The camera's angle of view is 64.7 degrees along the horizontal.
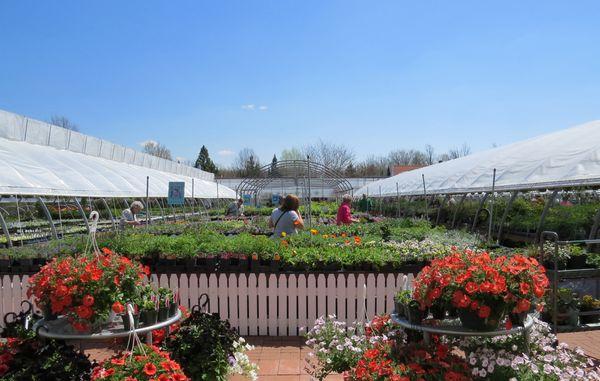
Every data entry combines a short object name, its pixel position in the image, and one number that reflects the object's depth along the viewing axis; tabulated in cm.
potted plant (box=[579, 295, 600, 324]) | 579
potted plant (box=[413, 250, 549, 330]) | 280
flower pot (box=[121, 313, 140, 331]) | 309
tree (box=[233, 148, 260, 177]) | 6712
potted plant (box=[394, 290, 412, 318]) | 322
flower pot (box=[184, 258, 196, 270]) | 625
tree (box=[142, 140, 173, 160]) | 6619
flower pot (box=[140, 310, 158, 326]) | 318
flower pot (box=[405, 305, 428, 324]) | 312
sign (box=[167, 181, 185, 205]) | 1227
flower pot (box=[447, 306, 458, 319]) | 306
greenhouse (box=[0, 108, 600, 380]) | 292
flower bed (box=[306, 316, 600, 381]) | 274
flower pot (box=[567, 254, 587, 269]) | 621
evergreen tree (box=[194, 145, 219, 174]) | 7919
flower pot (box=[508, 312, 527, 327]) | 302
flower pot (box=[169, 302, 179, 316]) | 341
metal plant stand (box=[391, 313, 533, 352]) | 291
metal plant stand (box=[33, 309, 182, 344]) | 301
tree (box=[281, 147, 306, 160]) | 6844
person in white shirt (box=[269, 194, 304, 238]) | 769
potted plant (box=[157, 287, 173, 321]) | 328
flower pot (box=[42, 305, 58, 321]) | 319
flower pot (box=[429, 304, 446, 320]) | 314
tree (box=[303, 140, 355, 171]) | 6231
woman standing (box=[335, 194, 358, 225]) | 1183
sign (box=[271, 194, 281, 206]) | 3562
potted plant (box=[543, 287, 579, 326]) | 555
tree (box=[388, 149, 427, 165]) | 7331
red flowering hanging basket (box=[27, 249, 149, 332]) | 296
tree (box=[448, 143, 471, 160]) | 6966
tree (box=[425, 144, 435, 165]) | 7269
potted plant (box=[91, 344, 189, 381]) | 257
